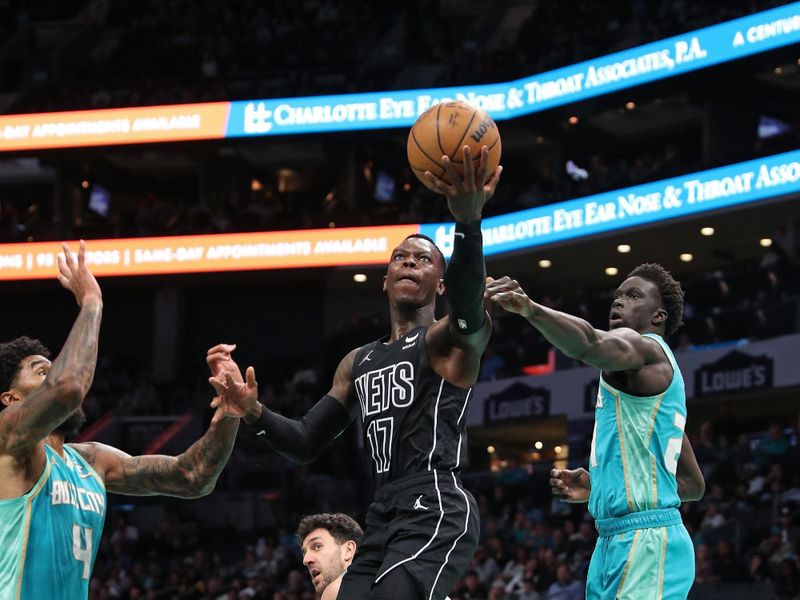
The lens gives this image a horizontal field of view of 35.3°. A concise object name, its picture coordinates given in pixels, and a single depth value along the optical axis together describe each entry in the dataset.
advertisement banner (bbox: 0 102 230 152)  30.83
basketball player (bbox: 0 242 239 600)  5.06
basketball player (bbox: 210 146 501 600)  5.04
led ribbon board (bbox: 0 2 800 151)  26.14
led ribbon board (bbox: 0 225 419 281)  29.42
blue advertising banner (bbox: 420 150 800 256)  23.97
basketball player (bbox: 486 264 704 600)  5.79
